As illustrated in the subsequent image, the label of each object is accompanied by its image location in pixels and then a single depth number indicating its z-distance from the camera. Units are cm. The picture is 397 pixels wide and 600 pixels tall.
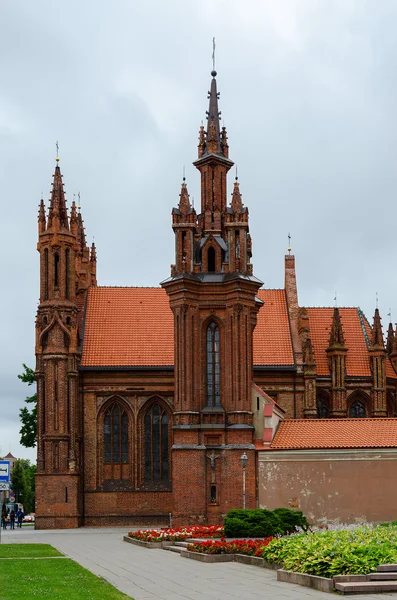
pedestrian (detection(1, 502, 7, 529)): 6531
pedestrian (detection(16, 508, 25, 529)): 6562
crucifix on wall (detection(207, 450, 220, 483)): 4909
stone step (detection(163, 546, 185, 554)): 3389
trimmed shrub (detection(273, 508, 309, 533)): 3753
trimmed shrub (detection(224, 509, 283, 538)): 3488
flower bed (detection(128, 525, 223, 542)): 3675
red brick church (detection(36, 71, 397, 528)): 4934
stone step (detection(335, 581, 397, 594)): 1952
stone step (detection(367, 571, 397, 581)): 2031
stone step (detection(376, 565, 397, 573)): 2061
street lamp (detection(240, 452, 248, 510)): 4419
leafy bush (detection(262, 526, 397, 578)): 2083
